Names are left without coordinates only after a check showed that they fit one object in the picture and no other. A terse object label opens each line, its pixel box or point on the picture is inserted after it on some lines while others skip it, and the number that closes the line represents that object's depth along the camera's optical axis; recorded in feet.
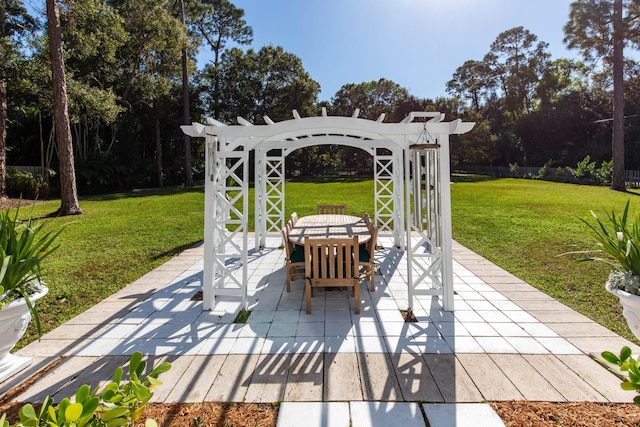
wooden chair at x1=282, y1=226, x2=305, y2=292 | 15.19
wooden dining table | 16.40
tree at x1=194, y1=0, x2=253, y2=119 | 83.25
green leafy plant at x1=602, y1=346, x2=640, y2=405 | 4.58
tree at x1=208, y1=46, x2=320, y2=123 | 82.99
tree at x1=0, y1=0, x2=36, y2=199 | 37.68
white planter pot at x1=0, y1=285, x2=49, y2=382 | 8.18
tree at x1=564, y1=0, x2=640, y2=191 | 53.57
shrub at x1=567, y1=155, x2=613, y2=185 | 65.77
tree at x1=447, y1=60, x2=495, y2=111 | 122.52
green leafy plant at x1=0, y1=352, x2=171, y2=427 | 3.40
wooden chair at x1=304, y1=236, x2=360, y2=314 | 13.04
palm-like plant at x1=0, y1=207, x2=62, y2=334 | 8.25
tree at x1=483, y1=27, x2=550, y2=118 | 110.32
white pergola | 12.73
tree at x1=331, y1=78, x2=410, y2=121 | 101.35
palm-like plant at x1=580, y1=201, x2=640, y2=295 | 8.15
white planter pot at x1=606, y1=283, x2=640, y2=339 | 7.97
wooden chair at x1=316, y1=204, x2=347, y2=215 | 25.86
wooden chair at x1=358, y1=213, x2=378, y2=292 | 15.12
